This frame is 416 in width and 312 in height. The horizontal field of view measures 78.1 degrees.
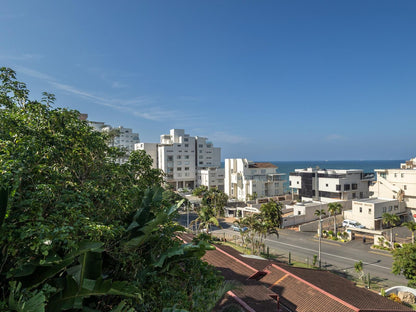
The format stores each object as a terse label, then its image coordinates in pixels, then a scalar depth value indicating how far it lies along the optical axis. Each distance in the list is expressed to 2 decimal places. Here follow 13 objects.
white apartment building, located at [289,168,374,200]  67.75
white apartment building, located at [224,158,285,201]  80.44
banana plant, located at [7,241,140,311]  6.37
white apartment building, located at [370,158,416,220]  54.50
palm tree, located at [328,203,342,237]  45.66
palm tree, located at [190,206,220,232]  37.40
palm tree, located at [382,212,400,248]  41.81
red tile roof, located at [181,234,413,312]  14.34
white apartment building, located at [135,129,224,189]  92.19
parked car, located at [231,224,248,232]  51.06
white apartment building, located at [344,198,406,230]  48.09
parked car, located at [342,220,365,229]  47.33
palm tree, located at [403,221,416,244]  35.81
